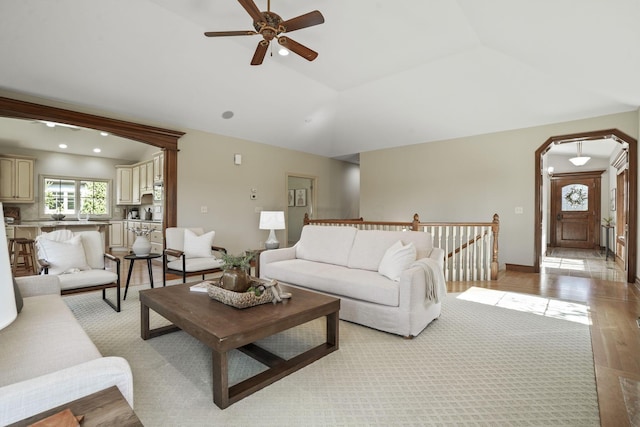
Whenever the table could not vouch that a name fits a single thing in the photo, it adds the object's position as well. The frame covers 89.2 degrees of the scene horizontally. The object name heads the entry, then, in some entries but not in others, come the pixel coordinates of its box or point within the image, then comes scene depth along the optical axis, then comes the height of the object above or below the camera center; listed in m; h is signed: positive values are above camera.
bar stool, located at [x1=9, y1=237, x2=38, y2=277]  5.43 -0.79
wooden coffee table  1.88 -0.74
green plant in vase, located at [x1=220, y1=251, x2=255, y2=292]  2.51 -0.50
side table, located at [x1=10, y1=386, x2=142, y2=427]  0.95 -0.62
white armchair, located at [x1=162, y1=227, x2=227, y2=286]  4.16 -0.58
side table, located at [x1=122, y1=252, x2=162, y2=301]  3.92 -0.57
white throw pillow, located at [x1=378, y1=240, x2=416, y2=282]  3.05 -0.48
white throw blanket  2.97 -0.63
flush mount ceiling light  8.02 +1.28
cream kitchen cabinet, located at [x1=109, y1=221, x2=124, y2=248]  8.59 -0.64
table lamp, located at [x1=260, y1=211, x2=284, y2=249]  5.77 -0.19
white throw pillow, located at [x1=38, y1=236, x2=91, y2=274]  3.38 -0.48
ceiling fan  2.70 +1.64
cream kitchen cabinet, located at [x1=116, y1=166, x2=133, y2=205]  8.68 +0.69
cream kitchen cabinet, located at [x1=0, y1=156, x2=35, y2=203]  7.05 +0.68
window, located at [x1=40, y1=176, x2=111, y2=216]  7.98 +0.37
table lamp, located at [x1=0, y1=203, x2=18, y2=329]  0.72 -0.18
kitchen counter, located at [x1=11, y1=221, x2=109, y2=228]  6.83 -0.31
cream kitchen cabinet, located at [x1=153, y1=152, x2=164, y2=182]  6.96 +0.95
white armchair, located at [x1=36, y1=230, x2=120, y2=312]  3.25 -0.56
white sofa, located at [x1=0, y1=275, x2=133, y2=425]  1.04 -0.64
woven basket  2.33 -0.65
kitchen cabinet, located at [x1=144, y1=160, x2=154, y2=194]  7.63 +0.78
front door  8.97 +0.03
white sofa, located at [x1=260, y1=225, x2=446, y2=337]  2.85 -0.66
